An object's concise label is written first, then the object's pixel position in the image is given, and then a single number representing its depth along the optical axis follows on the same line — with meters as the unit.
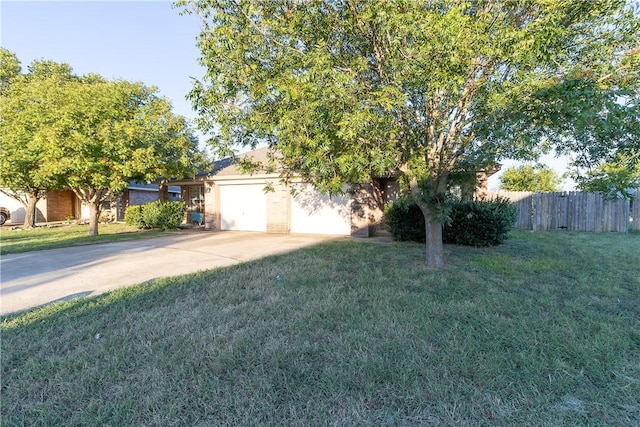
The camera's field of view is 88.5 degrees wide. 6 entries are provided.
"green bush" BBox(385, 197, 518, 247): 9.30
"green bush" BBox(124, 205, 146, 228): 15.31
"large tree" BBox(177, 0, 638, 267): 4.17
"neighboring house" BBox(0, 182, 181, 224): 21.50
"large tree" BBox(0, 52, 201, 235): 10.98
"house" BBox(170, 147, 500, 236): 12.66
